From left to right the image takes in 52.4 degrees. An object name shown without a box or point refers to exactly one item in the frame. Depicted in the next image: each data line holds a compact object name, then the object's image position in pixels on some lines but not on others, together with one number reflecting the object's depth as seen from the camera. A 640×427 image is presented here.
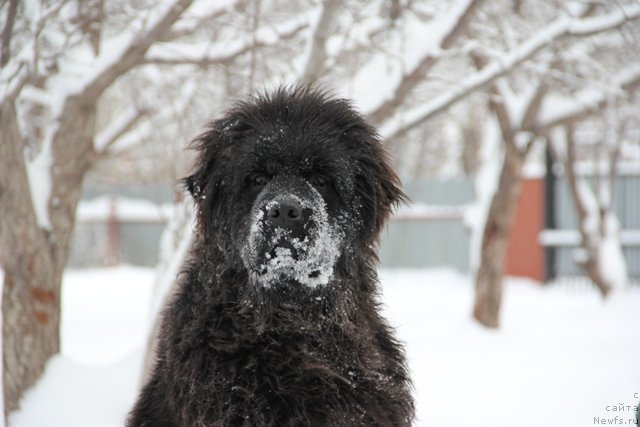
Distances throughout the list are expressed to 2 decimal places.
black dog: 2.92
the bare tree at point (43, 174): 4.91
